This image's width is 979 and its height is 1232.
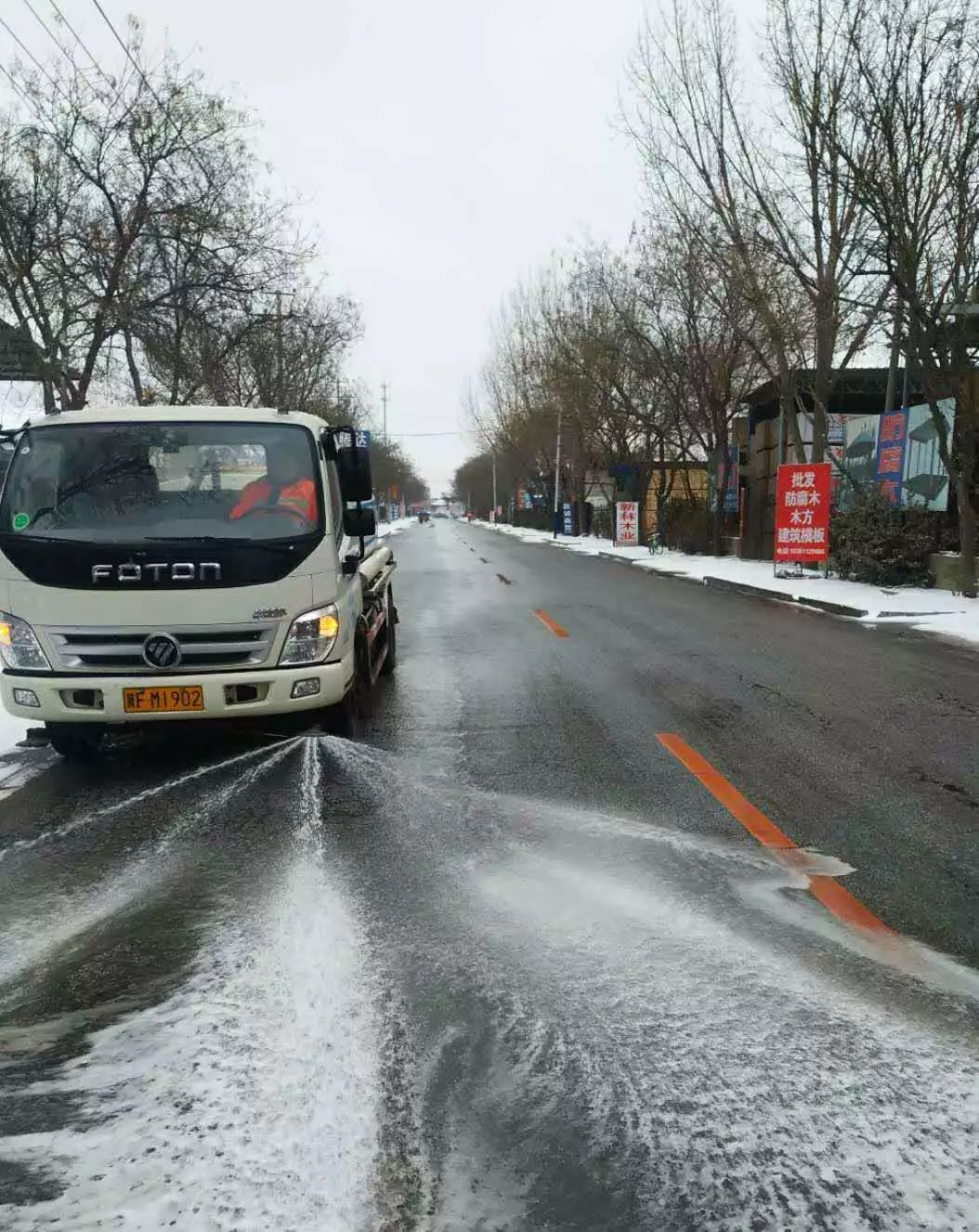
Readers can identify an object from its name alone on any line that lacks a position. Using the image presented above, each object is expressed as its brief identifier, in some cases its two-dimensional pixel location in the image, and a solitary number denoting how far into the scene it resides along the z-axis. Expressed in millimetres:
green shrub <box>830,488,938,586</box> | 15930
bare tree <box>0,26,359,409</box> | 15570
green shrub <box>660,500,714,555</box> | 30219
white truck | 5230
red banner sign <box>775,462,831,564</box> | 17781
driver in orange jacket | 5711
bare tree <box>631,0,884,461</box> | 14148
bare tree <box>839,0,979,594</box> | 12289
